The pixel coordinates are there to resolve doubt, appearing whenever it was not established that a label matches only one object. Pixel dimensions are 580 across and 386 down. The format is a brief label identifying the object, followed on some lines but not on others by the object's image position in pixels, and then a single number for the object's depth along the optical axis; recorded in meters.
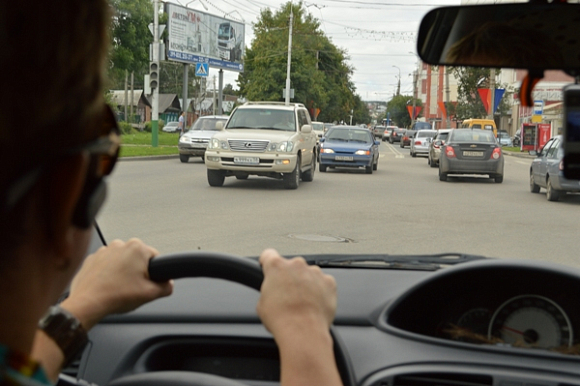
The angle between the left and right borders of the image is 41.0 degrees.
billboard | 46.44
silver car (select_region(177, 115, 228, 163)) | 24.22
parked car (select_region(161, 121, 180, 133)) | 77.81
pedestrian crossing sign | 42.50
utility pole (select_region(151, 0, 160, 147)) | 31.19
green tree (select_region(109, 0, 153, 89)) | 29.34
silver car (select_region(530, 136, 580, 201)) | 13.93
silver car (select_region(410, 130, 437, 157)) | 38.22
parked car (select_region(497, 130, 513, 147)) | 41.01
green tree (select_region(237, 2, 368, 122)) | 62.12
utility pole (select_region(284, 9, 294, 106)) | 53.81
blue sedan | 22.06
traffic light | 30.94
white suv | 15.45
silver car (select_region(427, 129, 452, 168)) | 27.75
